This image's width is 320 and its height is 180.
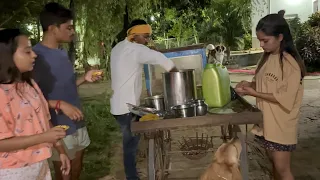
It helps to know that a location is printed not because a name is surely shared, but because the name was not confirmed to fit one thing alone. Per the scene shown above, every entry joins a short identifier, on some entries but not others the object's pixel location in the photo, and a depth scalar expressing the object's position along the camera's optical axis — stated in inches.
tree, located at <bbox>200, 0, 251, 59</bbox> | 812.6
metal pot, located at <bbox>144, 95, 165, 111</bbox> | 124.9
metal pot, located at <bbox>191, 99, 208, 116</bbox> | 105.0
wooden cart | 98.3
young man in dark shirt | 113.3
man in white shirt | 142.9
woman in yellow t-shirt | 108.5
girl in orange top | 78.9
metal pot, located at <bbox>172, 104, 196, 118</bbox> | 103.9
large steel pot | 118.5
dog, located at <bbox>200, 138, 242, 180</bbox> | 105.7
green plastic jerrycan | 118.6
